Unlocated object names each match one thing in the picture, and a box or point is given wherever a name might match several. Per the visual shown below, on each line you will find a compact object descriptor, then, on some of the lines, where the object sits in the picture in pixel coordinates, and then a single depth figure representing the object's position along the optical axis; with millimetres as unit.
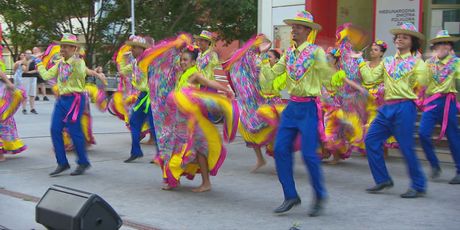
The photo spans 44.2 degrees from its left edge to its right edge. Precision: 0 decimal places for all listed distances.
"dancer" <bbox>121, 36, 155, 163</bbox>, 8305
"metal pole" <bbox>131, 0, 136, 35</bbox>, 19047
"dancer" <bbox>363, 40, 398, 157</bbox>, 8297
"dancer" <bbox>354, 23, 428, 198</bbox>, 6066
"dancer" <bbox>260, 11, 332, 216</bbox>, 5320
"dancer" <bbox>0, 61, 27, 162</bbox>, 8477
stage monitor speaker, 3803
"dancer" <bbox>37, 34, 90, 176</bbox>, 7219
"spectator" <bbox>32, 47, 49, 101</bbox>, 20047
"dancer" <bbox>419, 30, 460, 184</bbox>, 7027
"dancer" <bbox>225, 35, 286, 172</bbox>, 7430
